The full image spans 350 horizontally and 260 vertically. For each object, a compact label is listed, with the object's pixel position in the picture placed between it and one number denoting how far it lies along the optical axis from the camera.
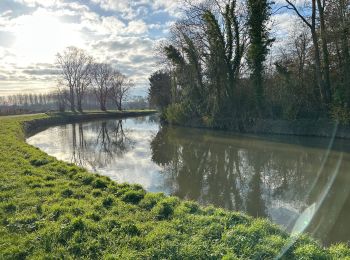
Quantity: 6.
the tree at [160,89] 39.91
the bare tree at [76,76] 51.94
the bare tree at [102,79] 56.56
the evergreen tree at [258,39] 21.58
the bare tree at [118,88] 59.25
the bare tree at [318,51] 18.55
